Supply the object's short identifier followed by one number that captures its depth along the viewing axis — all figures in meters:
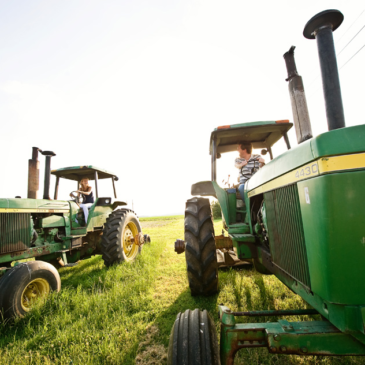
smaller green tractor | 2.65
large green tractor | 0.95
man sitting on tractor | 2.97
